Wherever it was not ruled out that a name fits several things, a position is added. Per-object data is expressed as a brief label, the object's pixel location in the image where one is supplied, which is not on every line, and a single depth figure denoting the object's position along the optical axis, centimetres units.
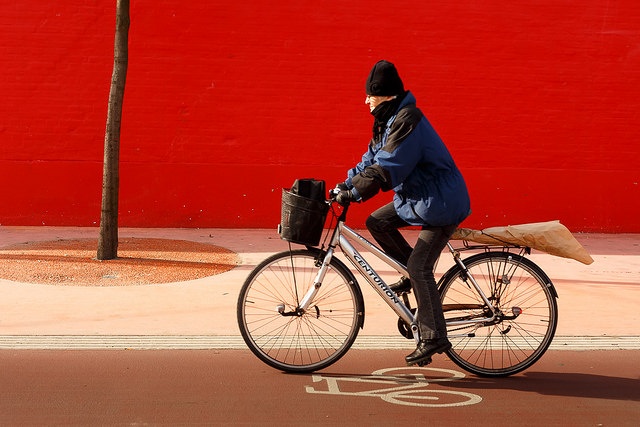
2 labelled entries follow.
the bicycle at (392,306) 1216
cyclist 1150
